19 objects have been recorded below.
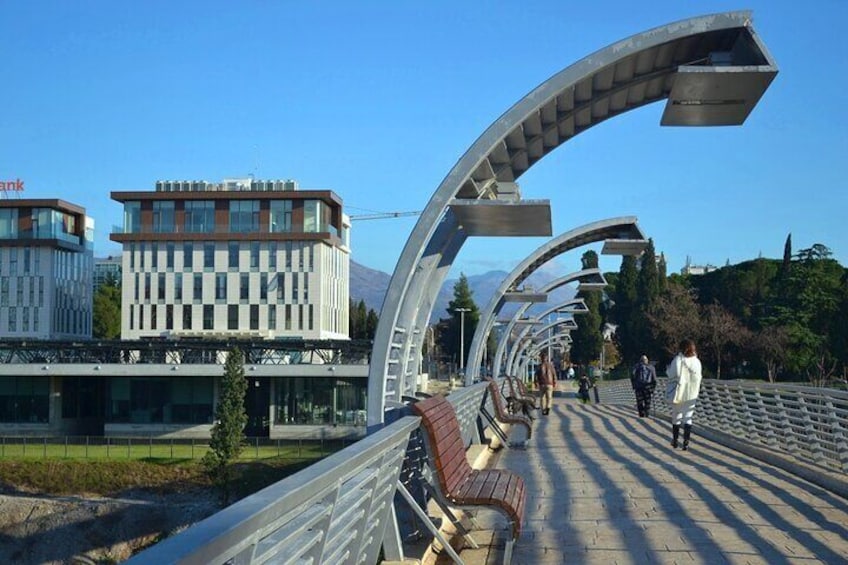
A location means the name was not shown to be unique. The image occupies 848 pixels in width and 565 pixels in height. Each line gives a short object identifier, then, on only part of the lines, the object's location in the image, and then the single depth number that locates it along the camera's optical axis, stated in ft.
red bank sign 325.01
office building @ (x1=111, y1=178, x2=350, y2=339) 254.88
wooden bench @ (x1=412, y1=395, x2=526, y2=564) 21.99
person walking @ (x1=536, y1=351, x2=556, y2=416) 88.53
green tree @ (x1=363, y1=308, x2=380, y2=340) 390.67
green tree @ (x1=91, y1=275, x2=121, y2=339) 346.54
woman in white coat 50.19
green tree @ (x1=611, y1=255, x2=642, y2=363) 273.13
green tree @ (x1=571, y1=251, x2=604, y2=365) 323.78
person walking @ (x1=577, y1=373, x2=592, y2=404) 164.14
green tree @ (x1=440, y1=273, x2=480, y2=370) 376.27
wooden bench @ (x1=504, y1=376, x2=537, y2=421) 71.46
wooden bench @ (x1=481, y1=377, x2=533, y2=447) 50.67
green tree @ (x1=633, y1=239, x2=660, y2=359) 252.42
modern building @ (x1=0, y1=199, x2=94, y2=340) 265.34
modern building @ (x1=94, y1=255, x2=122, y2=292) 585.22
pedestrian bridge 12.01
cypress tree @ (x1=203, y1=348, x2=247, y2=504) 163.84
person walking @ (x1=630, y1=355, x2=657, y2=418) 86.94
